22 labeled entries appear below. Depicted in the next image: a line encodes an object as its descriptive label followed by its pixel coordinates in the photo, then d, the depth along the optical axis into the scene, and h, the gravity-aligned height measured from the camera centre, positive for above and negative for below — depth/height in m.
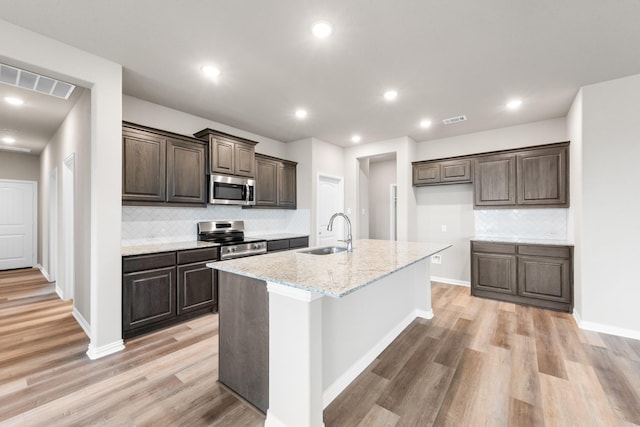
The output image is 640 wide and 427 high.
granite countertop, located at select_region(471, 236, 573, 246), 3.77 -0.42
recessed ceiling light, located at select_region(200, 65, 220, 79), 2.69 +1.43
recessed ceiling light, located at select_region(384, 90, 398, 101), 3.27 +1.43
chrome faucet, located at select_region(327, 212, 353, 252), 2.65 -0.31
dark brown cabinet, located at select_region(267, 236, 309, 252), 4.33 -0.52
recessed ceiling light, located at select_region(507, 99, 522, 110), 3.50 +1.41
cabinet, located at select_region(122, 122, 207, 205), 3.03 +0.55
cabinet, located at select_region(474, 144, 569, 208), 3.82 +0.50
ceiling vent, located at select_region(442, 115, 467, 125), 4.05 +1.40
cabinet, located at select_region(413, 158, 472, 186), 4.64 +0.71
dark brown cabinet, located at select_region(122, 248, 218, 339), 2.74 -0.84
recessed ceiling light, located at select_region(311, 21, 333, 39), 2.09 +1.43
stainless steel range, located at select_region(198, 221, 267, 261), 3.63 -0.38
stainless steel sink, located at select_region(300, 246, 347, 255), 2.82 -0.39
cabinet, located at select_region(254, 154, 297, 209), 4.64 +0.54
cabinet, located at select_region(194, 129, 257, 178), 3.79 +0.87
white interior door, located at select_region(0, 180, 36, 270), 5.90 -0.23
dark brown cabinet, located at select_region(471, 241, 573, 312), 3.60 -0.87
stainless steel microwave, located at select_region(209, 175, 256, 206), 3.82 +0.33
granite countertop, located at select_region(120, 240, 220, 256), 2.84 -0.40
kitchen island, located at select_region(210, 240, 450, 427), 1.47 -0.72
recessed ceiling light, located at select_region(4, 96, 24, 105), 3.30 +1.39
